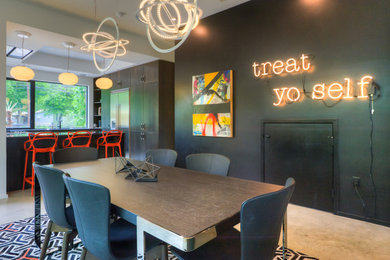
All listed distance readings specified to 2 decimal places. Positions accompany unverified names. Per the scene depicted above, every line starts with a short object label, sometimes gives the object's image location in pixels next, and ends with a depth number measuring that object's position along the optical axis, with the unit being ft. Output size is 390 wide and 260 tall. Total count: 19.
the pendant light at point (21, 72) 14.34
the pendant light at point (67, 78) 16.20
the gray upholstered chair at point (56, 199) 4.99
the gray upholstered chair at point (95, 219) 3.77
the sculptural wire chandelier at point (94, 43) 7.86
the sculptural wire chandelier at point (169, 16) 5.41
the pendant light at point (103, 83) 17.20
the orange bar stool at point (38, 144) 12.47
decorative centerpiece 5.73
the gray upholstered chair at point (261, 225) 3.25
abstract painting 12.92
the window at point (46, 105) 22.62
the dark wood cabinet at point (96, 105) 27.63
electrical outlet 9.14
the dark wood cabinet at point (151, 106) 19.08
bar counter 12.81
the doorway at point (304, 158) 9.86
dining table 3.19
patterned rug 6.70
